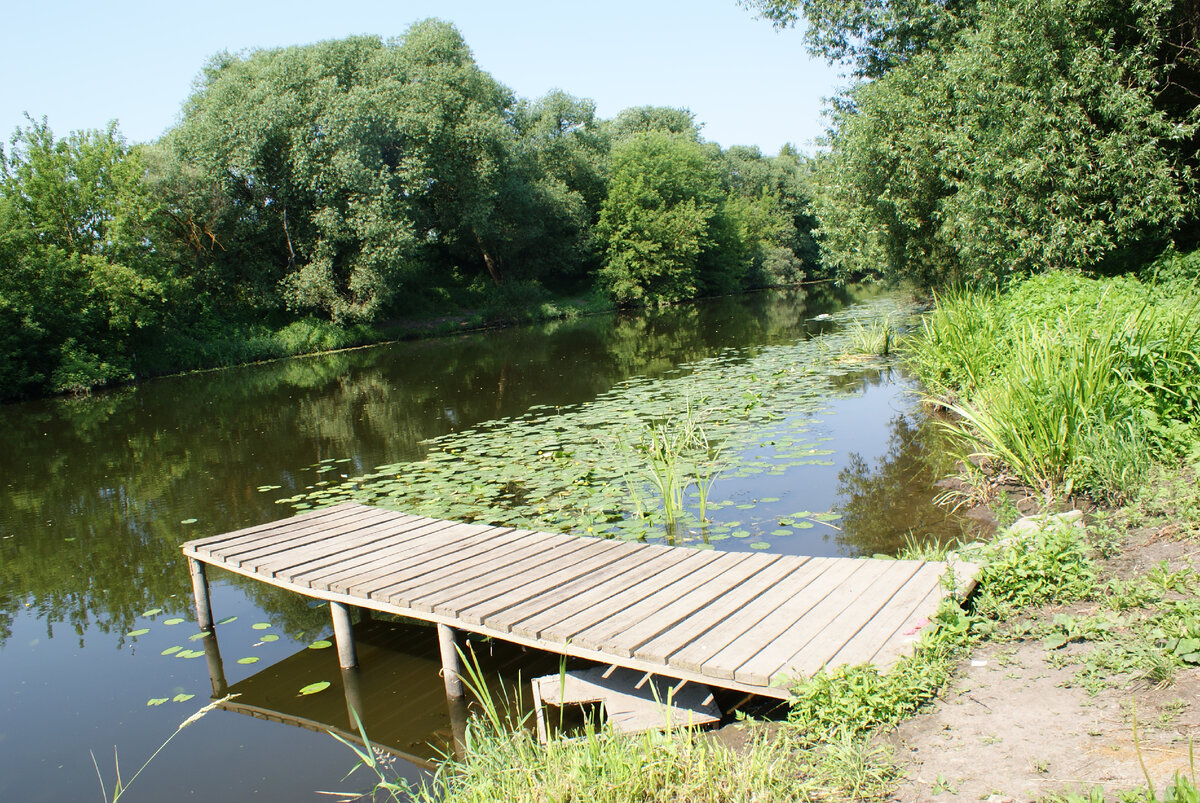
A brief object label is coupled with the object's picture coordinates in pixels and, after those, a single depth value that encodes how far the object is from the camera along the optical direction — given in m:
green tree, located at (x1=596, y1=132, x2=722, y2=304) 41.56
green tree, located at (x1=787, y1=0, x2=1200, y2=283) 9.80
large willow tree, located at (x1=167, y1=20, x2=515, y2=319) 27.62
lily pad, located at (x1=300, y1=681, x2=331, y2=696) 4.64
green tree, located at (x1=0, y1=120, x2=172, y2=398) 22.05
